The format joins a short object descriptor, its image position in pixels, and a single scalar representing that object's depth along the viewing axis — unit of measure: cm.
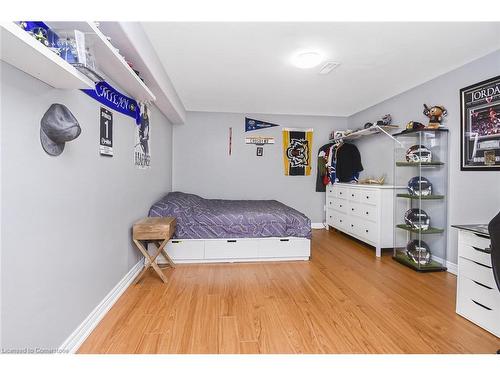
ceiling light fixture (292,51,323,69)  249
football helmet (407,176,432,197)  298
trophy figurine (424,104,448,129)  294
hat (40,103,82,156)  128
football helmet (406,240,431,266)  295
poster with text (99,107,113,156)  192
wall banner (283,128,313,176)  513
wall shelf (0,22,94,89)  88
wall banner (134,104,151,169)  271
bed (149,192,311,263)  310
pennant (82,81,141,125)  185
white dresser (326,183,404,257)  349
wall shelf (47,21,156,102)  121
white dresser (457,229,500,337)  175
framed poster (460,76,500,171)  239
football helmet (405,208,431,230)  298
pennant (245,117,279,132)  502
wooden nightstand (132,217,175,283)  246
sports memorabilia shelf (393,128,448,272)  296
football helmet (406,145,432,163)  299
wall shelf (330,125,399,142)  380
